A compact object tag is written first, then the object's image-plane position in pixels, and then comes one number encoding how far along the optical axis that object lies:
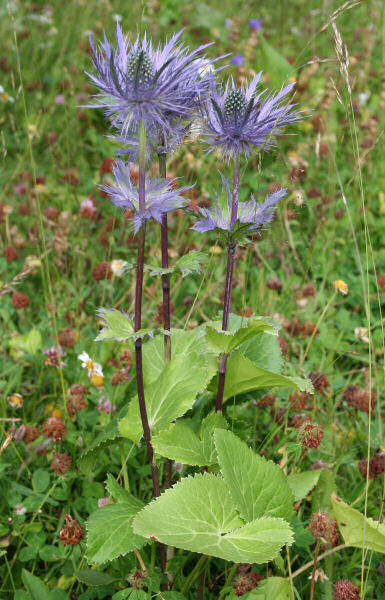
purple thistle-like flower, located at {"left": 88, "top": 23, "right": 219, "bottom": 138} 1.14
